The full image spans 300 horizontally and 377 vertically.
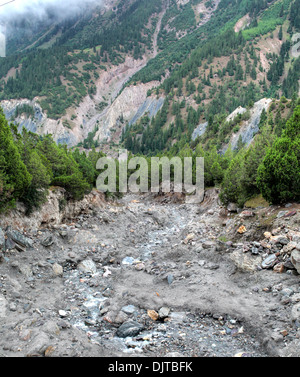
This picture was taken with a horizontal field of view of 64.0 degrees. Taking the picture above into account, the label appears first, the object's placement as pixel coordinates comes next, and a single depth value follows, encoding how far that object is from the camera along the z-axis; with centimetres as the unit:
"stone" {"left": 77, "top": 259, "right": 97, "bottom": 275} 1430
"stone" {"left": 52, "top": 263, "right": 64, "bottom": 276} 1307
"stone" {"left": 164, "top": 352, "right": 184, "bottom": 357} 688
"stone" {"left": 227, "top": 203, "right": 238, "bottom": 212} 2246
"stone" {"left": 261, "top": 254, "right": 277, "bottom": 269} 1095
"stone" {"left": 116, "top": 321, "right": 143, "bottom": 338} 838
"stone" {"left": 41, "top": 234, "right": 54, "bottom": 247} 1479
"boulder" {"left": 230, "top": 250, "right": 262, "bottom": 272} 1150
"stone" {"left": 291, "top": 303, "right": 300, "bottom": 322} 753
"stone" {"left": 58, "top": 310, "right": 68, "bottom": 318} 935
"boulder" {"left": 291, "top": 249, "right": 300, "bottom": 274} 962
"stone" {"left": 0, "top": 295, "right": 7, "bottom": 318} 843
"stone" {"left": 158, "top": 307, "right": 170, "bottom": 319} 932
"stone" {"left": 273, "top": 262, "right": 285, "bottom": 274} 1034
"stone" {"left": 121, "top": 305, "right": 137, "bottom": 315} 976
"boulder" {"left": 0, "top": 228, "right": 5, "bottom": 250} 1202
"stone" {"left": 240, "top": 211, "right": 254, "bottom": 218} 1640
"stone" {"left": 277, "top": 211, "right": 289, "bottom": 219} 1370
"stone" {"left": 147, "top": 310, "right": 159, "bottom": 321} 931
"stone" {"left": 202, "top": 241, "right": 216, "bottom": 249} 1530
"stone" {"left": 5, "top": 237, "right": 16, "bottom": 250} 1245
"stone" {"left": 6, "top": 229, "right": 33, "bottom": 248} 1298
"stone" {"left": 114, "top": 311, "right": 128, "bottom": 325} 918
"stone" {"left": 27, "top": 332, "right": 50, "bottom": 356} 657
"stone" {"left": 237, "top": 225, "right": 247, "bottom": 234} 1518
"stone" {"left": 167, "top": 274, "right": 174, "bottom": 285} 1226
